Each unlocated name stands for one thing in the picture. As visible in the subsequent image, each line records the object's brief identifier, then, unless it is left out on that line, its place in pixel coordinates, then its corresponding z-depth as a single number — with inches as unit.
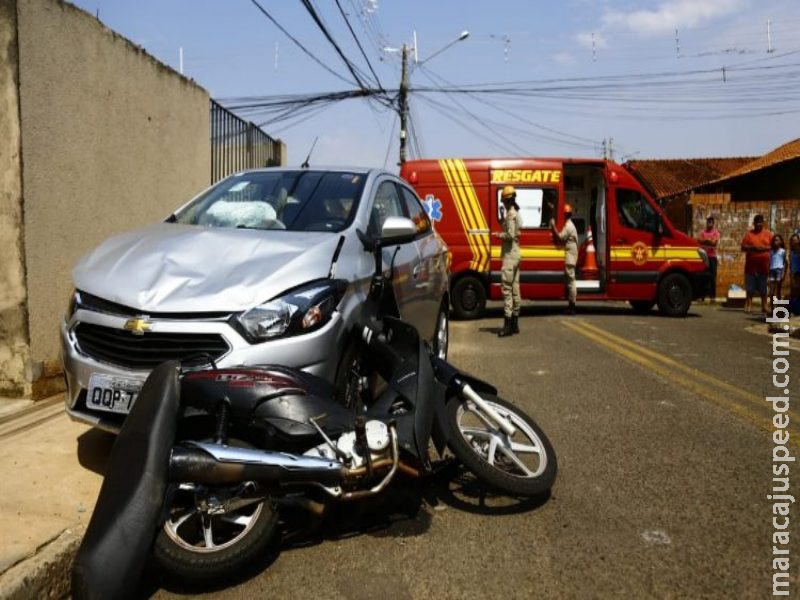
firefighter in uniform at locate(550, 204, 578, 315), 480.7
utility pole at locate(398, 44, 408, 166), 1032.2
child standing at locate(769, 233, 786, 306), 515.2
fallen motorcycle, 100.2
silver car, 128.7
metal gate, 376.2
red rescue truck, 486.3
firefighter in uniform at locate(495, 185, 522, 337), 379.9
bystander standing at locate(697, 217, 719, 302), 632.4
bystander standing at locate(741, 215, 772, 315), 517.3
